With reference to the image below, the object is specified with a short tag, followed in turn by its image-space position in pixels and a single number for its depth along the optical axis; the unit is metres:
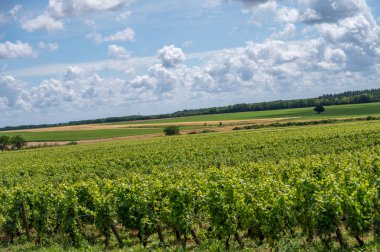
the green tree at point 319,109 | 122.88
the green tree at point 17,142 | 90.47
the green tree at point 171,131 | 91.19
